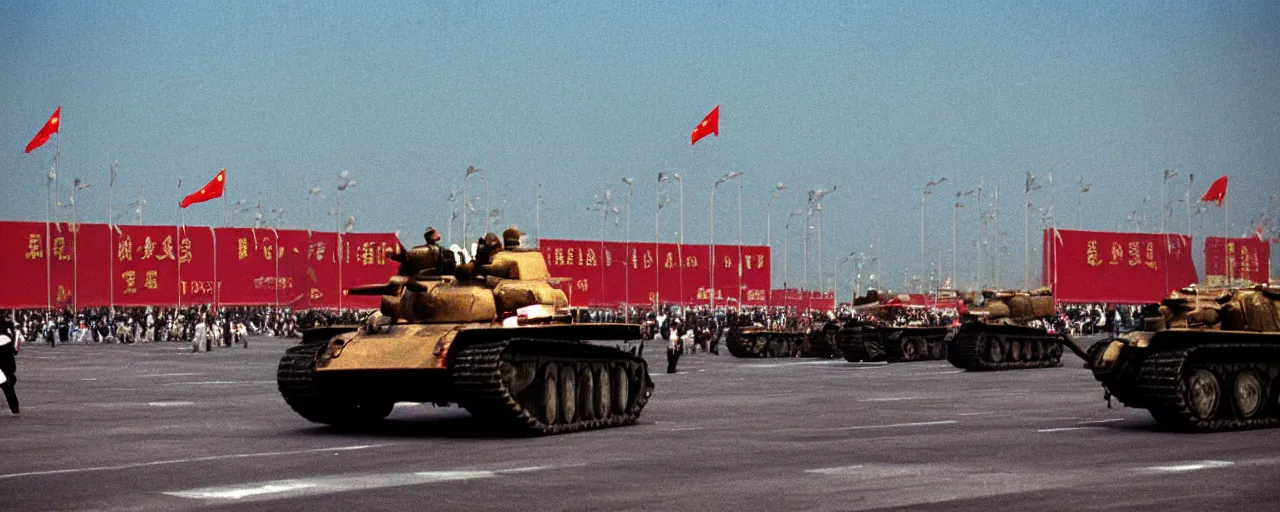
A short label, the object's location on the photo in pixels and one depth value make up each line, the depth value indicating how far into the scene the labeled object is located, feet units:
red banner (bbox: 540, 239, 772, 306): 380.17
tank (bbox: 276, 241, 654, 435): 76.38
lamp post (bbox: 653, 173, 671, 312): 357.82
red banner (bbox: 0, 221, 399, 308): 309.01
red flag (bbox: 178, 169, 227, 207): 307.58
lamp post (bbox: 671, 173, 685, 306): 359.99
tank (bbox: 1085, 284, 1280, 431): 81.15
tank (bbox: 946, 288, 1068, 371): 176.04
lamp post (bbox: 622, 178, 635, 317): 347.97
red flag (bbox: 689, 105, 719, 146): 270.87
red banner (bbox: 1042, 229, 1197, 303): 320.91
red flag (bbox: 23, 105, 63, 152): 280.10
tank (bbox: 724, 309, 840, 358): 220.43
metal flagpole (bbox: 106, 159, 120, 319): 320.91
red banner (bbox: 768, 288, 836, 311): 538.55
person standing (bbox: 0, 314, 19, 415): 90.07
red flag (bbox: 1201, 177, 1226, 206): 293.64
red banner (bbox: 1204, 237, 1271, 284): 341.21
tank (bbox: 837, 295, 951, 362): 196.34
